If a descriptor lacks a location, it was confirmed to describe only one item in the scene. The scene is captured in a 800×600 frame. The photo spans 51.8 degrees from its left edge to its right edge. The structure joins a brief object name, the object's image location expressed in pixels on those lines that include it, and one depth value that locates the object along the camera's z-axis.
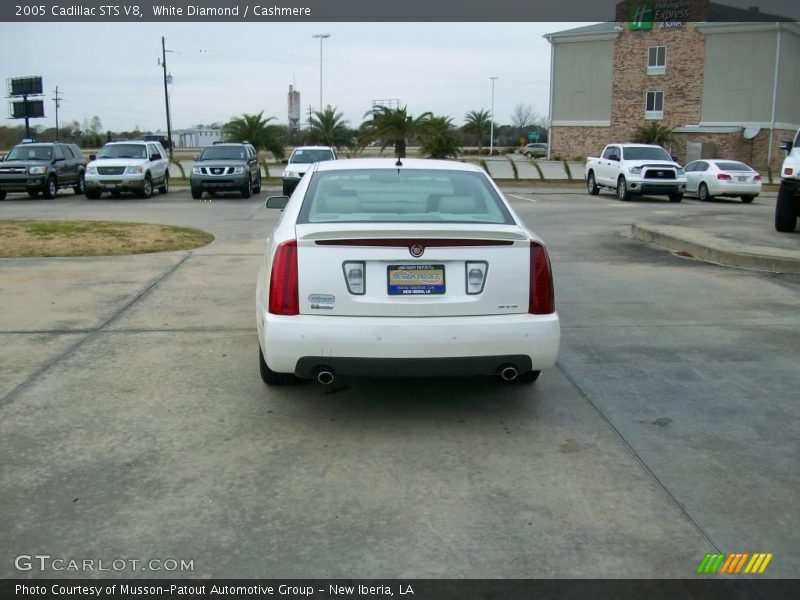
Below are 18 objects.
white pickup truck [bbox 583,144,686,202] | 25.78
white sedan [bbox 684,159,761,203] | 26.47
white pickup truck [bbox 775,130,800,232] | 14.22
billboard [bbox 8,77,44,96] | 60.72
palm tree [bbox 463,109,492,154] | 80.00
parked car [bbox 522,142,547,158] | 71.02
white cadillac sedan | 4.87
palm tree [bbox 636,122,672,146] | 53.89
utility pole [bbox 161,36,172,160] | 59.50
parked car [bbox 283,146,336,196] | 25.06
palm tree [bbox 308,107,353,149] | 53.12
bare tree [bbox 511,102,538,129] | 113.84
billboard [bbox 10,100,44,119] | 53.16
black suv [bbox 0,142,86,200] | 25.17
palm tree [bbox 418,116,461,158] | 45.03
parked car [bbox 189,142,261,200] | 25.52
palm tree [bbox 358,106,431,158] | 45.16
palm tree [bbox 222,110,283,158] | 48.19
